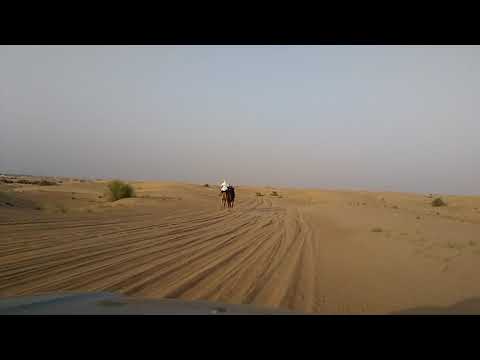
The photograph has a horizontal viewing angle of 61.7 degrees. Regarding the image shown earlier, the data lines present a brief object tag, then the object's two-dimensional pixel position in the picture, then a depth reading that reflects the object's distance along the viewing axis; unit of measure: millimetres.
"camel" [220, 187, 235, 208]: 30077
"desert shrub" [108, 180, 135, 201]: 33781
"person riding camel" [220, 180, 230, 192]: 29892
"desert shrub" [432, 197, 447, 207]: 47906
